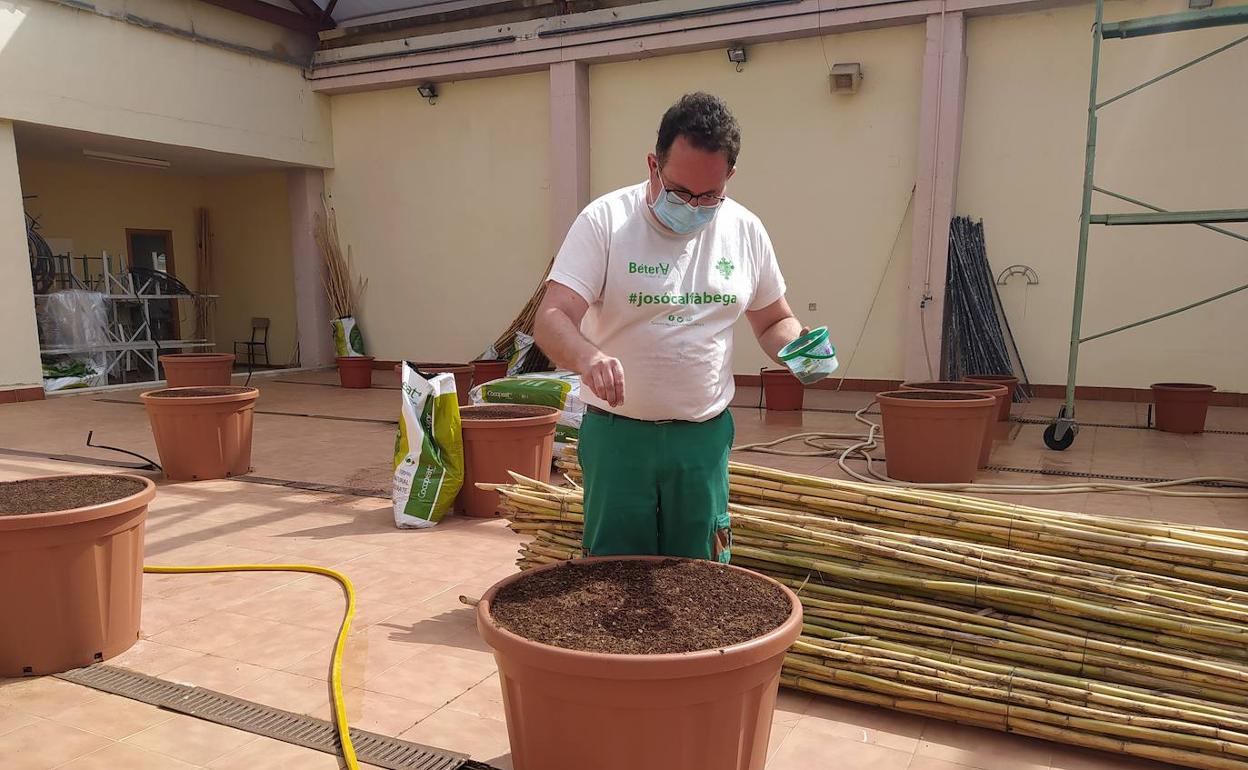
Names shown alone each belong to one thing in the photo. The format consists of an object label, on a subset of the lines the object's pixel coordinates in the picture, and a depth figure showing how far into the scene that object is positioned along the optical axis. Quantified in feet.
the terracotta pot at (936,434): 13.96
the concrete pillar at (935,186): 24.50
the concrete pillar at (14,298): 24.75
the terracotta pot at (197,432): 14.87
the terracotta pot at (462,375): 21.90
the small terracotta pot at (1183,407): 18.85
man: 5.23
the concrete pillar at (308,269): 35.29
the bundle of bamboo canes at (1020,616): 6.22
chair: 38.93
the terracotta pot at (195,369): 23.11
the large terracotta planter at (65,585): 7.32
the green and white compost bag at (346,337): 34.06
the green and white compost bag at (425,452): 12.23
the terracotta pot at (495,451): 12.65
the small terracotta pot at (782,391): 22.68
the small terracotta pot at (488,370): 26.22
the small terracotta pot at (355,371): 29.94
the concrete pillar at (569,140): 29.63
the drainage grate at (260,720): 6.22
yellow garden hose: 6.20
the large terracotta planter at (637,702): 4.24
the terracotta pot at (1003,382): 20.11
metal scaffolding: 14.53
